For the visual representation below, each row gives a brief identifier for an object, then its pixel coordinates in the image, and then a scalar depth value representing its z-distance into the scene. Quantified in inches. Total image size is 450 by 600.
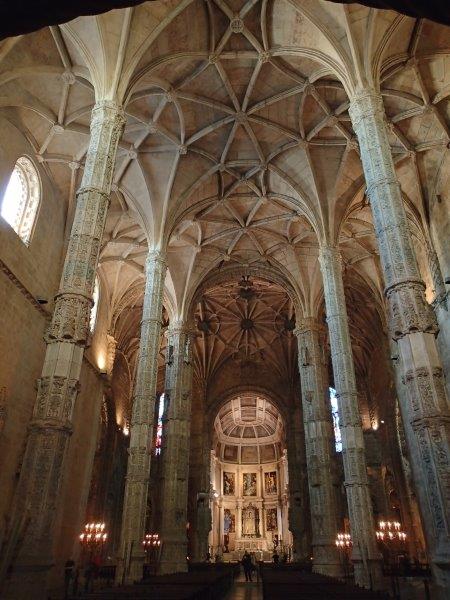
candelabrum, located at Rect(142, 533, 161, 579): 1215.9
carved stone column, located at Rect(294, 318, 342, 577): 749.9
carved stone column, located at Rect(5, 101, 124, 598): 302.0
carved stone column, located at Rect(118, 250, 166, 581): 569.6
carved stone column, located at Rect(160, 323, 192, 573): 794.8
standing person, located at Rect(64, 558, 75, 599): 695.3
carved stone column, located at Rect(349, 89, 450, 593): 317.1
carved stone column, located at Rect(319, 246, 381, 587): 539.5
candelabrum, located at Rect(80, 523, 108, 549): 1047.0
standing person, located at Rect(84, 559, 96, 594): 595.0
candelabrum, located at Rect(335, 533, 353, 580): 739.7
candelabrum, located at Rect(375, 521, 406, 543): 1233.6
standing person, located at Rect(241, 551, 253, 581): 1055.2
